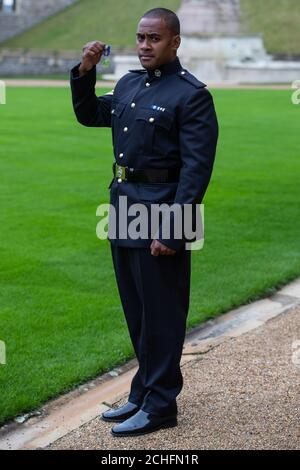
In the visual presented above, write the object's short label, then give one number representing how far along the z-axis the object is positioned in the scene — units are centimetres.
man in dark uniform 862
